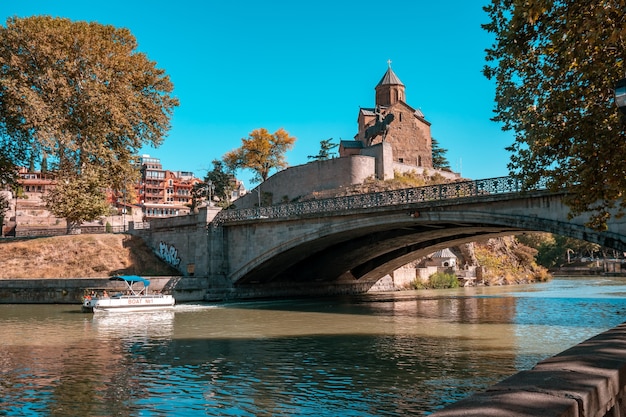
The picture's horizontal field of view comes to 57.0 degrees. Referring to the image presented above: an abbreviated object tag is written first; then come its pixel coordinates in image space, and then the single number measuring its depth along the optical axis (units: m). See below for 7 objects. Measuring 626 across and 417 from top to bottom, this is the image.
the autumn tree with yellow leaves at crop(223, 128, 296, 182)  80.44
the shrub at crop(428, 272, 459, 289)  55.25
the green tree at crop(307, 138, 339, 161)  96.06
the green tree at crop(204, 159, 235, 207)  83.94
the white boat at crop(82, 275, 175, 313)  29.97
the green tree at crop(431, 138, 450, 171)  98.81
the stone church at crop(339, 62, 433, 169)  74.19
